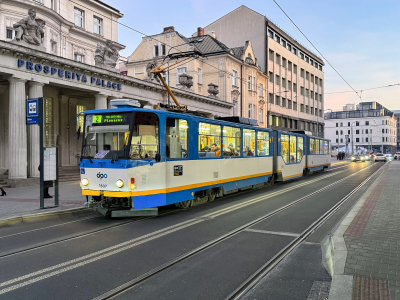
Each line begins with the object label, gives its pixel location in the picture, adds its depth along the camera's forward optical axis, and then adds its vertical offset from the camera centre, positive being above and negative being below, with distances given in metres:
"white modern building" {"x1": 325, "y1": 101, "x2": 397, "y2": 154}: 112.94 +8.68
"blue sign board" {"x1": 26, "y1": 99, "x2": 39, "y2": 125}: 10.85 +1.44
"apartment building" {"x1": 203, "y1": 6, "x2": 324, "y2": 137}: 46.97 +14.55
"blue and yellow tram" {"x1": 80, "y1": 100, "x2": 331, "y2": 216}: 8.83 -0.14
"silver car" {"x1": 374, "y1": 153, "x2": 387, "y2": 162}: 58.59 -1.00
